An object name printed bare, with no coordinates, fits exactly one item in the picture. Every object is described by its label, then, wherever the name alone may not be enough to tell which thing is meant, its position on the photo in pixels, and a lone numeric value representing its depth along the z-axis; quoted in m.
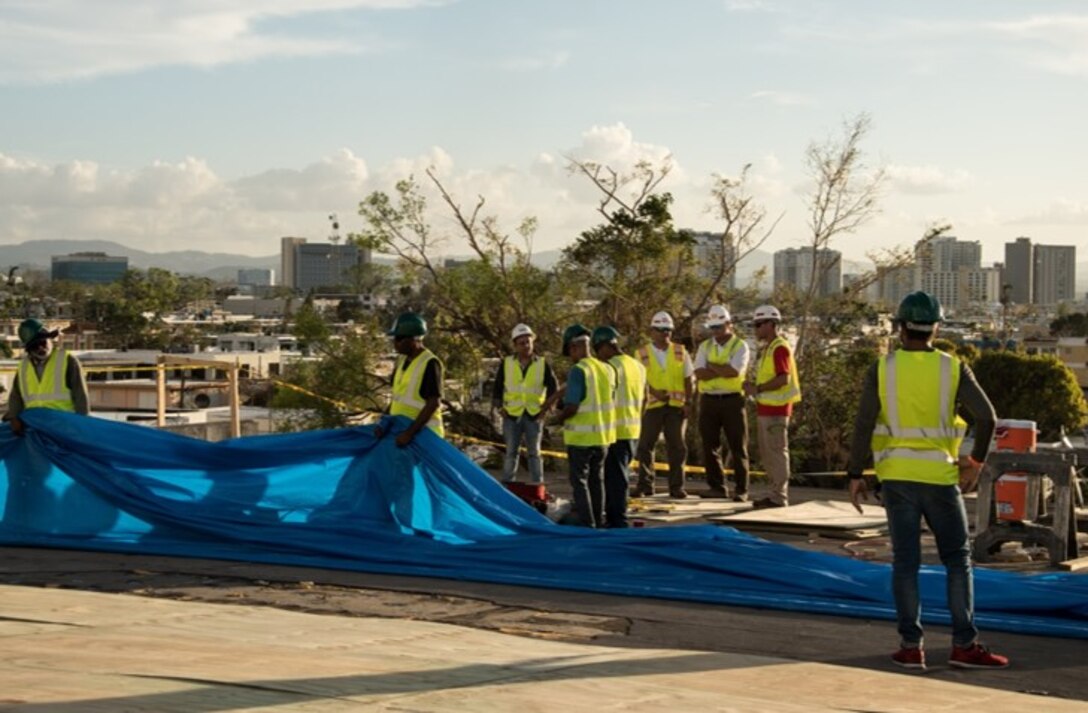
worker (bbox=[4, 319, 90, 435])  14.04
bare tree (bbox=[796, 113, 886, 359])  29.17
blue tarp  11.15
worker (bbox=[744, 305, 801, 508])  16.23
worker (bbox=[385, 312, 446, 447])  13.16
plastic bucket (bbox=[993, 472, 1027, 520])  12.78
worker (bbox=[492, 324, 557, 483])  15.37
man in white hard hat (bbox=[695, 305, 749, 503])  17.03
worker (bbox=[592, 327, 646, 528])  14.34
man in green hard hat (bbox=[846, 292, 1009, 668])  8.50
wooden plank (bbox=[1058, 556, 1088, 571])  12.10
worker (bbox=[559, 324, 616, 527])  13.92
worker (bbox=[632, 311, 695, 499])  17.38
